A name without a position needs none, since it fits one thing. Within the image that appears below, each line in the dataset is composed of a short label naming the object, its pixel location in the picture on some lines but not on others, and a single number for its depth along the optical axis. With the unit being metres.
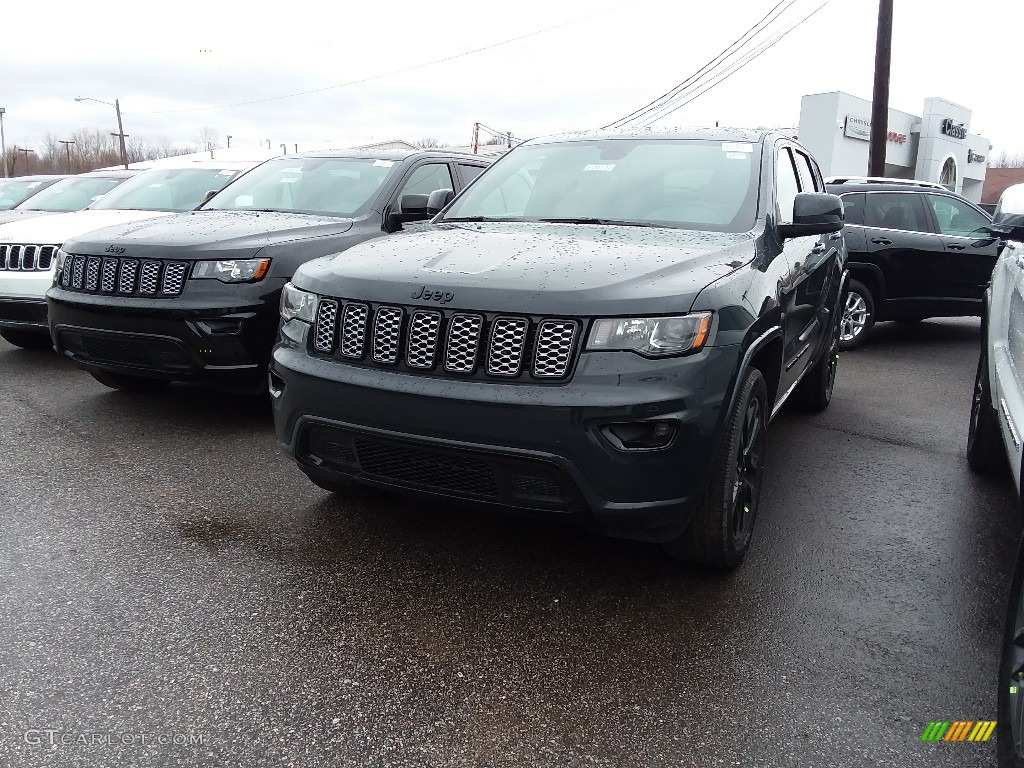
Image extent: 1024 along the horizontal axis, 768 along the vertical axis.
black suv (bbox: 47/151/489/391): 4.81
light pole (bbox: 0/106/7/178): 68.99
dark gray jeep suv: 2.75
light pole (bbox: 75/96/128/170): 63.03
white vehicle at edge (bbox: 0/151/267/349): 6.59
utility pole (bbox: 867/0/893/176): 16.06
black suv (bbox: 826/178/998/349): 8.54
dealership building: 27.86
